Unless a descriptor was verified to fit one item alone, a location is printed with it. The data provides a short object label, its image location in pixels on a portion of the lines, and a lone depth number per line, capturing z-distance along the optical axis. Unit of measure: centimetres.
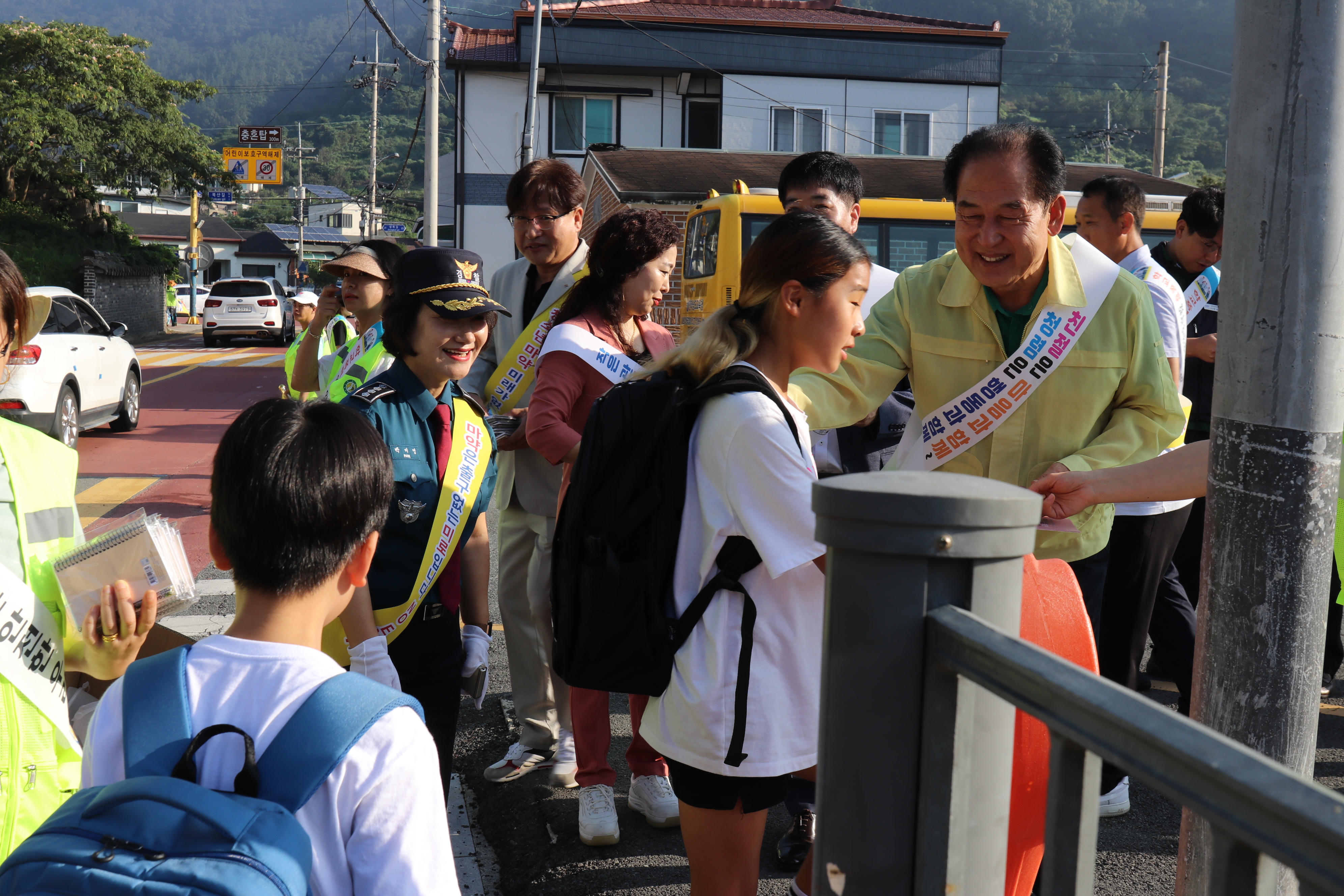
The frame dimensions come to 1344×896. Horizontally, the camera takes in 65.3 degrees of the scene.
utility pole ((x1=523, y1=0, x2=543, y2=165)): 2069
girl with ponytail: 194
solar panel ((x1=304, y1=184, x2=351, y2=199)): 9531
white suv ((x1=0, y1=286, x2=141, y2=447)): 1007
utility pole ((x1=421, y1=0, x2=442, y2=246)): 1789
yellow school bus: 1036
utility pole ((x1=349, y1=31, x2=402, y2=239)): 4147
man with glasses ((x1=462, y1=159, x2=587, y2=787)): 371
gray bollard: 110
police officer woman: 251
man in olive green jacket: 255
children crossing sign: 4403
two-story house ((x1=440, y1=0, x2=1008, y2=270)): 2722
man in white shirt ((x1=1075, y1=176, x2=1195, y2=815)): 368
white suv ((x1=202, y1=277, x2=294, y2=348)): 2784
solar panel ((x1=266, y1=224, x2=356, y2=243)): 8288
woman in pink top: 324
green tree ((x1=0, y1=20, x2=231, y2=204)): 2570
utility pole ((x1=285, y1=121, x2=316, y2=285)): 5550
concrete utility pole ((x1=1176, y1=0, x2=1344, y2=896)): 156
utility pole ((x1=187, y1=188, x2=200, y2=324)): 4000
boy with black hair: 123
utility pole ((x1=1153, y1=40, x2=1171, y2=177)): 2900
